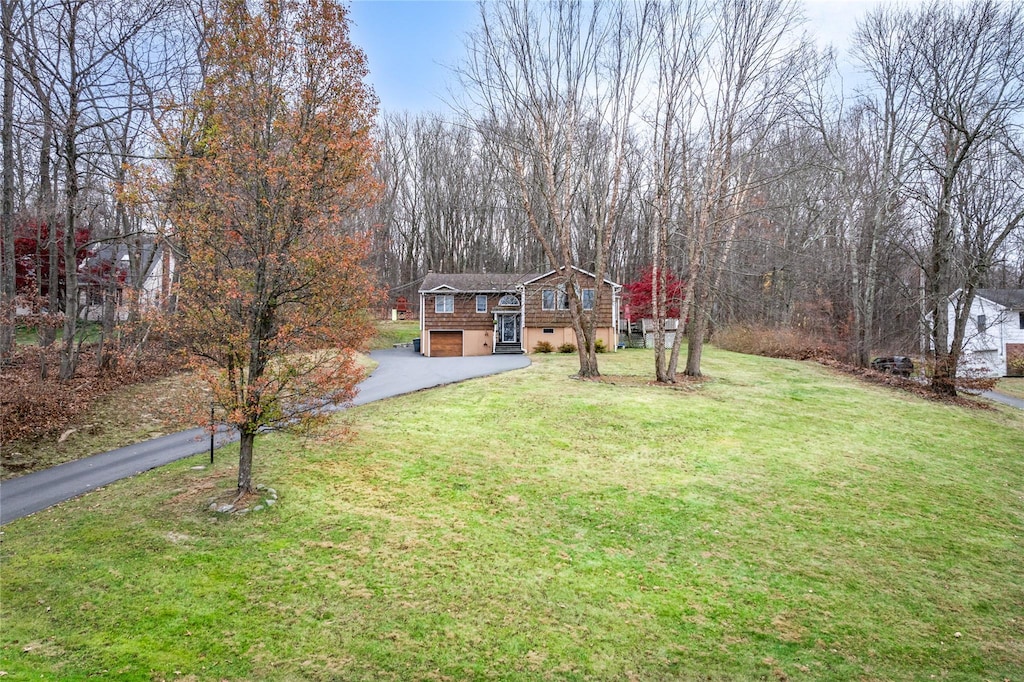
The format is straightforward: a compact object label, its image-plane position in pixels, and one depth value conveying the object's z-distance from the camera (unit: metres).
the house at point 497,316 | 29.11
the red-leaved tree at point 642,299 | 32.34
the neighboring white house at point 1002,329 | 28.73
